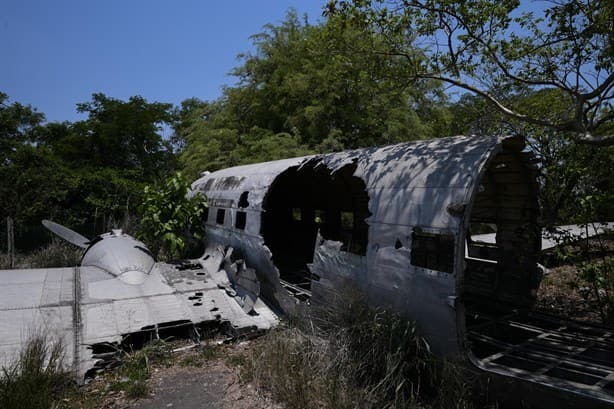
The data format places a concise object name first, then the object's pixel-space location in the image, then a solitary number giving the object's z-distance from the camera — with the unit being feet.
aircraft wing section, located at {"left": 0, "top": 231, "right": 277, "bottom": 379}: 21.42
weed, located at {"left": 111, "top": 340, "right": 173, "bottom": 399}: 18.80
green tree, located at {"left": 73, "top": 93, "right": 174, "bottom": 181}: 82.64
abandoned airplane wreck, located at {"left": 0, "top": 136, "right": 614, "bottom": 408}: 15.92
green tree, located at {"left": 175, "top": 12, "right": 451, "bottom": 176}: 62.64
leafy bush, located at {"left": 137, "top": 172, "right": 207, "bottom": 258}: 38.58
